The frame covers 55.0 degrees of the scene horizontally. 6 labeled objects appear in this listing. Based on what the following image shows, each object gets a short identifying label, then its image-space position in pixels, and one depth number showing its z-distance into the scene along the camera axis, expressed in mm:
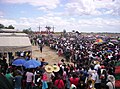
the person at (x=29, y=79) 4744
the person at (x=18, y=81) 4296
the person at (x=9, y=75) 4298
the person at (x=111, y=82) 4105
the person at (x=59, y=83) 4252
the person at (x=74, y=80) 4464
